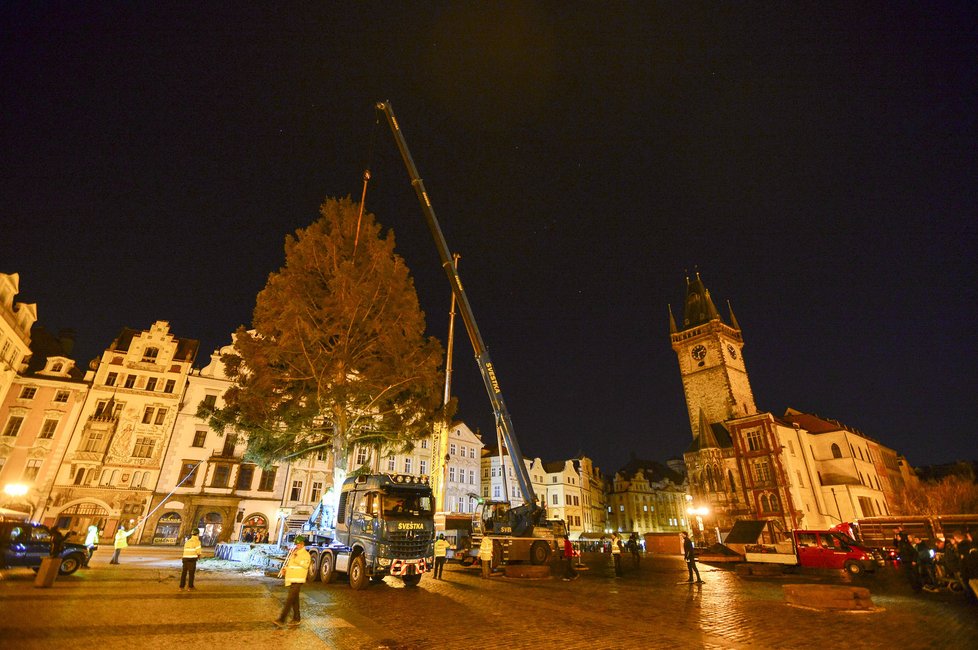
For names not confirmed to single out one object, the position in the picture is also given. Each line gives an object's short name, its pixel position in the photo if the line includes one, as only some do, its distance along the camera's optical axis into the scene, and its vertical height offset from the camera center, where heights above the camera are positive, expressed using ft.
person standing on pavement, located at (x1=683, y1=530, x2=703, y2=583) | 58.87 -2.83
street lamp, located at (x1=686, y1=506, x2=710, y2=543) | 178.02 +6.11
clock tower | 226.79 +80.44
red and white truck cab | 70.33 -3.12
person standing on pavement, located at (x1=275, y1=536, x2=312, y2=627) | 28.40 -2.87
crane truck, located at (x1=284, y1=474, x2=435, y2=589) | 47.73 -0.89
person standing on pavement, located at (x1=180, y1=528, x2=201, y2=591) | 40.14 -2.83
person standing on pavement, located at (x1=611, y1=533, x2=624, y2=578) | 73.70 -3.52
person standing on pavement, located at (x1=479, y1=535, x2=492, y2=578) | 60.95 -3.47
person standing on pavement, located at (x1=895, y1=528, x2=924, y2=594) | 51.21 -3.57
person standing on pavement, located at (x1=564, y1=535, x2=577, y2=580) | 65.26 -5.78
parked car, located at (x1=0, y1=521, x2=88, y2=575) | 45.06 -2.61
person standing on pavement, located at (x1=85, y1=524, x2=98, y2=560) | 56.03 -2.08
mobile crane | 68.64 +6.14
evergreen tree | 65.92 +23.26
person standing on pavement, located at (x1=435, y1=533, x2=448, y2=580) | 59.59 -3.37
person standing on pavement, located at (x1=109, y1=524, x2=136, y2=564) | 56.29 -2.04
